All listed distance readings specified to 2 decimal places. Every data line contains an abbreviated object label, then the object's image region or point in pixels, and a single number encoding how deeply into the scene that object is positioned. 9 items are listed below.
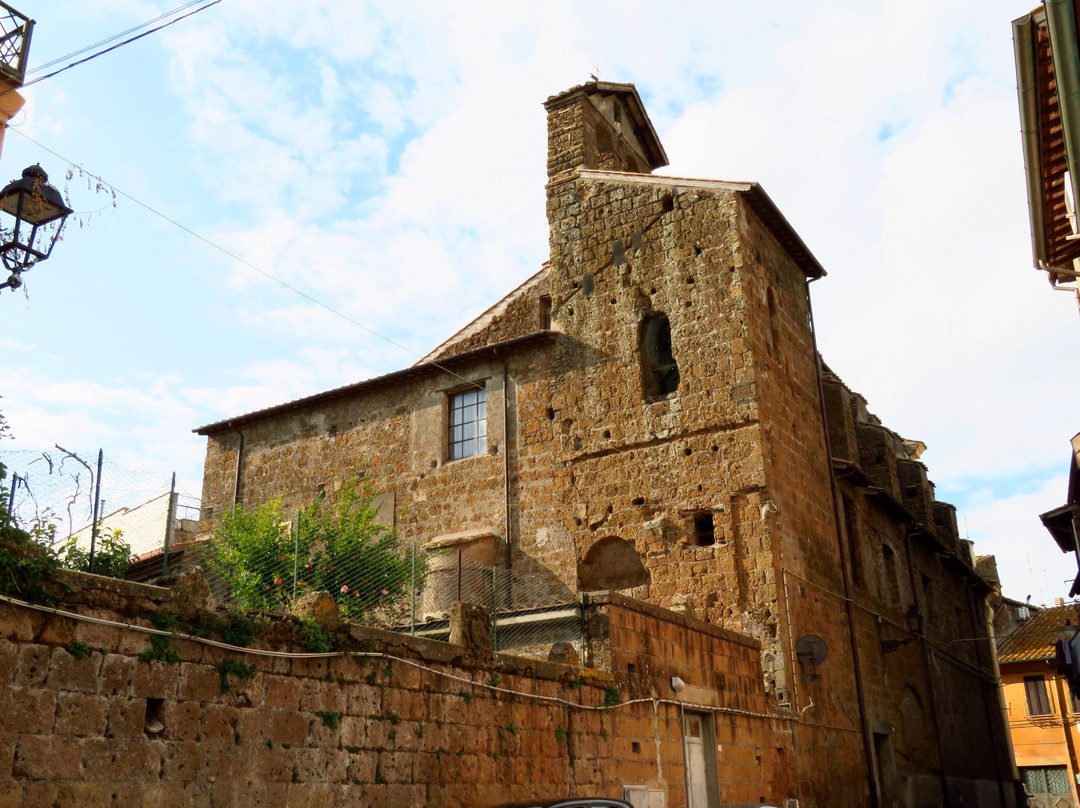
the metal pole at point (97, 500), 7.34
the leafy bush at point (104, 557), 7.22
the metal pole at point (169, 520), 7.93
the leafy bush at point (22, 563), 5.98
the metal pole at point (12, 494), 6.19
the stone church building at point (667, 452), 15.79
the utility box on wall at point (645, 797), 11.02
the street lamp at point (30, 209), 7.30
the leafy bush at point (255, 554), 13.89
